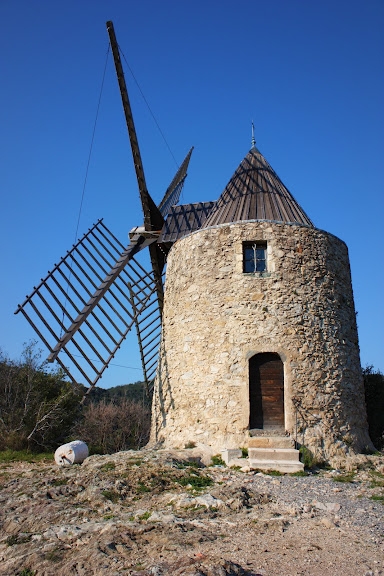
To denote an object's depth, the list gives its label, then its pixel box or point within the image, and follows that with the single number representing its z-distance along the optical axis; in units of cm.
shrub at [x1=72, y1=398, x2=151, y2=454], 1269
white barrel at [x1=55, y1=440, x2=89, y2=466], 816
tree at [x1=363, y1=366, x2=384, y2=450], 1088
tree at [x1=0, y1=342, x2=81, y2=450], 1096
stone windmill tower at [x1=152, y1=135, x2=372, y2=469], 796
